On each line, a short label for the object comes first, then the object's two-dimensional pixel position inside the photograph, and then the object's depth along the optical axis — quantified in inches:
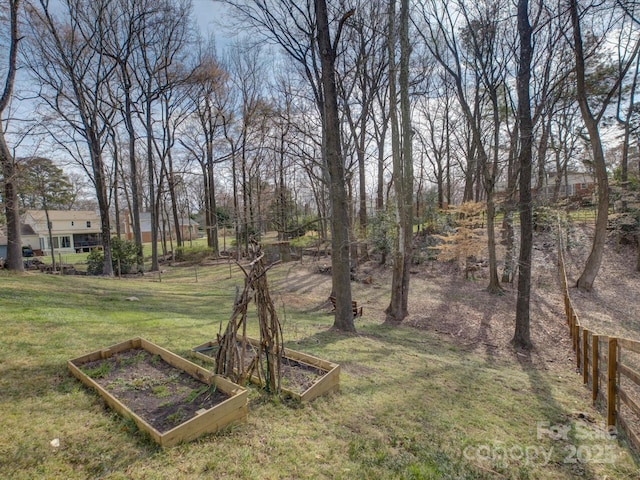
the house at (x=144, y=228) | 1691.8
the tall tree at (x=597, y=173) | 416.5
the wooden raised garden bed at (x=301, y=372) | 140.4
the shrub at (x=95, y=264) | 641.0
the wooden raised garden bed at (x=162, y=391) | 105.0
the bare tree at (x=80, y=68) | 531.2
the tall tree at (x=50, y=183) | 444.5
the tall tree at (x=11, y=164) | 375.2
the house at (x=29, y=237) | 1316.9
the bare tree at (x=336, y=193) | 267.7
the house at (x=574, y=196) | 680.5
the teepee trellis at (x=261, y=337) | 126.0
